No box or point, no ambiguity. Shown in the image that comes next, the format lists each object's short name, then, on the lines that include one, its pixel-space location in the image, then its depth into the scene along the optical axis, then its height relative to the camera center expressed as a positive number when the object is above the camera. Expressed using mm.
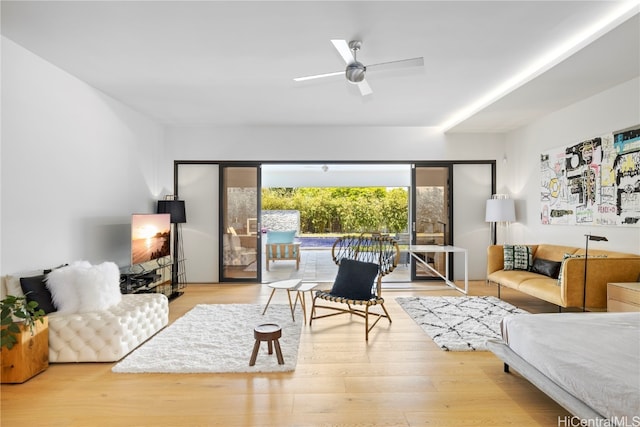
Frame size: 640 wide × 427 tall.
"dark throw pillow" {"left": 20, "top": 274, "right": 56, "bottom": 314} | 3037 -708
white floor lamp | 5754 +24
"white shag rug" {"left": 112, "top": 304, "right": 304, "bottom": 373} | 2846 -1269
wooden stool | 2809 -1015
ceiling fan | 2854 +1257
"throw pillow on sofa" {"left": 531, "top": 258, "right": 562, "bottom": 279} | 4445 -739
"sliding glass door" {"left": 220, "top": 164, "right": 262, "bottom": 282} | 6379 -154
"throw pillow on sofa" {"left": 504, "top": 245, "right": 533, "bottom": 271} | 4934 -656
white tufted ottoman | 2980 -1083
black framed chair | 3760 -728
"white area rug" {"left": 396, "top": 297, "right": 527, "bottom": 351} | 3395 -1261
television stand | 4289 -918
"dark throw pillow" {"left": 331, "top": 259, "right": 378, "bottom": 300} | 3809 -773
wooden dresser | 3055 -780
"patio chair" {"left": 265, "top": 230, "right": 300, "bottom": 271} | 7863 -896
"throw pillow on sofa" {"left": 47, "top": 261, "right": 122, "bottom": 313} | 3125 -705
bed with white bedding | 1709 -852
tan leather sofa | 3508 -689
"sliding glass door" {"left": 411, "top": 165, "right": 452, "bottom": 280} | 6430 +28
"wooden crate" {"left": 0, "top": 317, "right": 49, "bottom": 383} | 2609 -1123
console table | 5430 -853
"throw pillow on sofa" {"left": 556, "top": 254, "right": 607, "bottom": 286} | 3770 -534
